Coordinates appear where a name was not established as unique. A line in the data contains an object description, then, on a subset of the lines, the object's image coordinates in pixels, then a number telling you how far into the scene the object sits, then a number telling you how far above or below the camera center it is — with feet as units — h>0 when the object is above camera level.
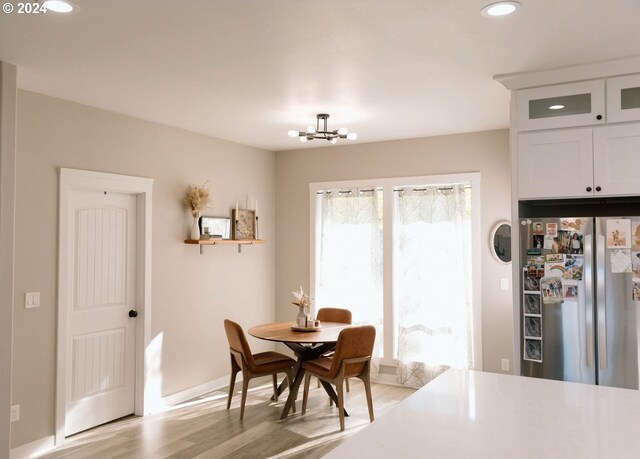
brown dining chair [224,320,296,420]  14.30 -3.40
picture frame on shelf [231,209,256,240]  18.63 +0.97
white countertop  4.78 -1.95
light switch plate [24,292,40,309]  12.11 -1.23
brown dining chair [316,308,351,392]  17.43 -2.38
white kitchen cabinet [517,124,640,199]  10.18 +1.81
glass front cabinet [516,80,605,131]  10.47 +3.09
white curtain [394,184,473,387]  17.22 -1.19
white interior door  13.48 -1.70
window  17.20 -0.61
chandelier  13.75 +3.26
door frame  12.84 -0.52
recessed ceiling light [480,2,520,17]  7.72 +3.79
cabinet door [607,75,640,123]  10.12 +3.06
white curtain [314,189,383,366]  18.79 -0.27
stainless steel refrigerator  9.80 -1.09
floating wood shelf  16.49 +0.25
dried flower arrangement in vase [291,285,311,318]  15.54 -1.72
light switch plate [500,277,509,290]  16.35 -1.18
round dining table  13.99 -2.56
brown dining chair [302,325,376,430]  13.35 -3.15
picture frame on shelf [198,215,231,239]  17.12 +0.79
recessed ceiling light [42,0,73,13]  7.59 +3.80
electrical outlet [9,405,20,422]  11.76 -3.89
